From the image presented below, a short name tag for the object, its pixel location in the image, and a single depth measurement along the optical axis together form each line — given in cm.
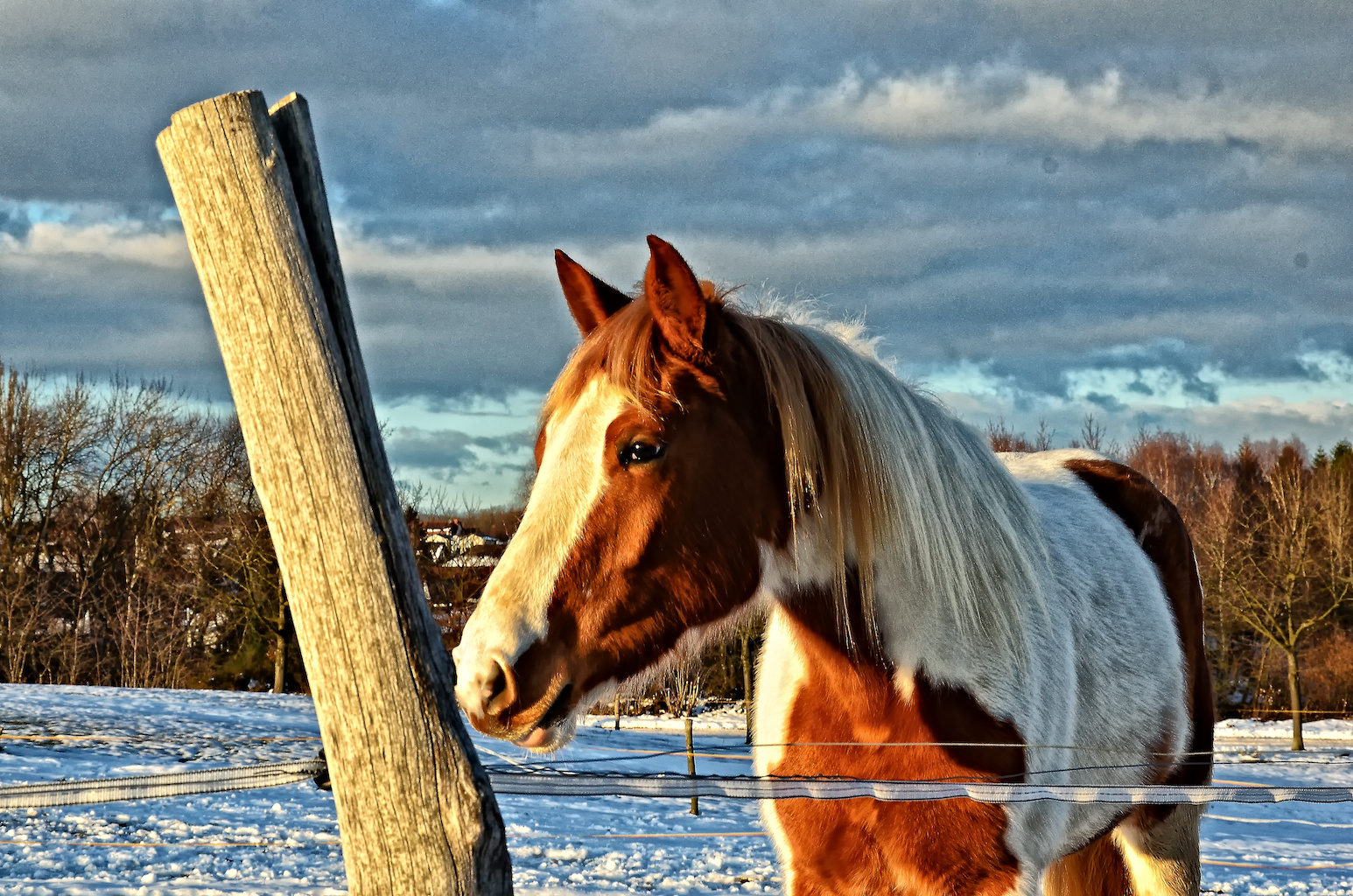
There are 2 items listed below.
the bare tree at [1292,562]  2583
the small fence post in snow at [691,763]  1214
